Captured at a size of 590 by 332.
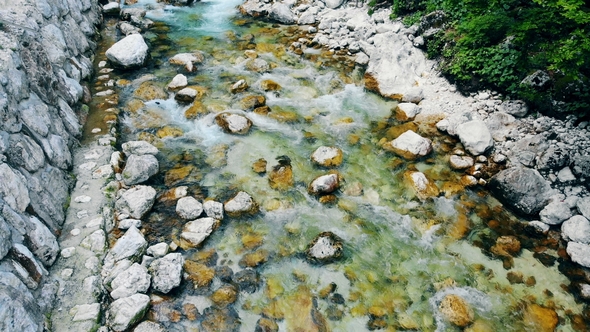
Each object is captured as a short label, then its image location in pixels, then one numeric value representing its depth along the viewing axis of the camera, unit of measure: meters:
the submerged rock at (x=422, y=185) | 7.71
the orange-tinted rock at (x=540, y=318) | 5.68
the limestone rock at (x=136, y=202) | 6.82
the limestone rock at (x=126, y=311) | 5.16
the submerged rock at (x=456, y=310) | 5.69
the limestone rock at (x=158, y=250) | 6.21
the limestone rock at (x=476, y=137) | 8.34
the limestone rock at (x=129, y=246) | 6.02
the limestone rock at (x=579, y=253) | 6.37
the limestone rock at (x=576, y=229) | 6.62
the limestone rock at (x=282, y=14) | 14.09
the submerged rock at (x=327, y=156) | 8.33
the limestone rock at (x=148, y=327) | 5.20
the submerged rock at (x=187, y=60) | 11.20
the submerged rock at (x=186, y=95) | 9.92
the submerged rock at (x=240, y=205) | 7.14
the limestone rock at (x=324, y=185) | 7.58
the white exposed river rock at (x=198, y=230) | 6.56
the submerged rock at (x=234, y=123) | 9.09
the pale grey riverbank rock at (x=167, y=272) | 5.75
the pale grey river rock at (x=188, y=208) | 6.98
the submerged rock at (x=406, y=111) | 9.62
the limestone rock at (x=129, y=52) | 10.70
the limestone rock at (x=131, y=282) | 5.53
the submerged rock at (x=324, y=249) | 6.46
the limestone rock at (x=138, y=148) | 8.10
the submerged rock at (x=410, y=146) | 8.48
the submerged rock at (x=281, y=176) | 7.83
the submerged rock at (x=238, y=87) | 10.37
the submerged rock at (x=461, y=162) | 8.19
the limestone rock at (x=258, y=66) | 11.33
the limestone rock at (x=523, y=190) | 7.19
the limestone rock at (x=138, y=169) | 7.41
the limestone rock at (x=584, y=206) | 6.85
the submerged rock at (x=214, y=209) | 7.00
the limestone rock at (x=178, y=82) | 10.30
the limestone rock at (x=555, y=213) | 6.95
